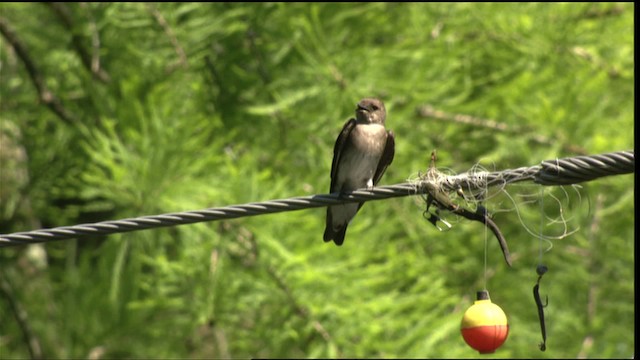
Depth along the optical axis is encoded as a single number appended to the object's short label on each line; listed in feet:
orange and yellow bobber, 25.31
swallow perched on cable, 38.91
